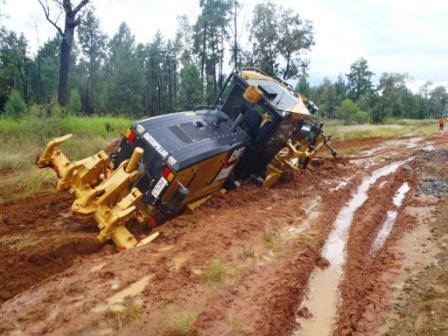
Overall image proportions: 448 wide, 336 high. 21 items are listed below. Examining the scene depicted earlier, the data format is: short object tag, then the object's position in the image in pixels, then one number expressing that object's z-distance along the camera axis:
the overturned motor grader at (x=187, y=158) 5.43
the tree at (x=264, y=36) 32.06
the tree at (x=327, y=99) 67.25
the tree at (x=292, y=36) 32.56
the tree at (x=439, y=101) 98.35
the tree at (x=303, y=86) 44.63
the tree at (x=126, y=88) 42.29
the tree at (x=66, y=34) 15.17
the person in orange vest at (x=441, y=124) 29.50
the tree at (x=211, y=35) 33.88
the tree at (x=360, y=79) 71.88
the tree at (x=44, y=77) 46.84
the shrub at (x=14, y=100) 22.84
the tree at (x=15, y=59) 41.81
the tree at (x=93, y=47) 55.72
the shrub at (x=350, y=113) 48.72
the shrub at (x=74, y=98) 38.37
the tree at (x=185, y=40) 40.44
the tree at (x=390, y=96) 61.16
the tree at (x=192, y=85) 37.22
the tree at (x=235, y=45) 33.19
